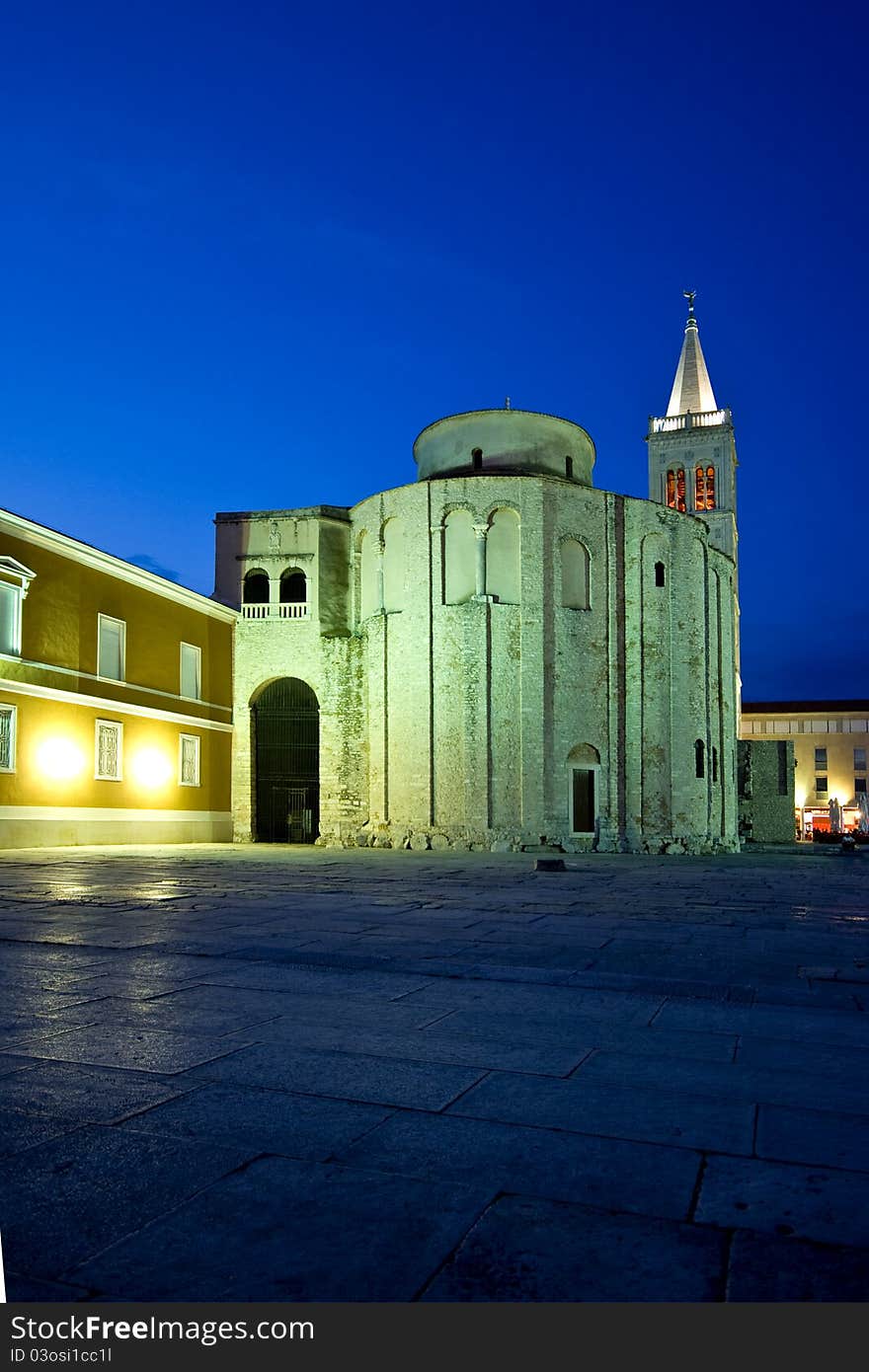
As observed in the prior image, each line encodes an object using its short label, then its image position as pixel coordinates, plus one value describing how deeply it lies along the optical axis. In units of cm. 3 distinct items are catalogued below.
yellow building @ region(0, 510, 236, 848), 2408
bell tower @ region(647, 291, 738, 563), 6804
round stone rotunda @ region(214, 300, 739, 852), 3092
